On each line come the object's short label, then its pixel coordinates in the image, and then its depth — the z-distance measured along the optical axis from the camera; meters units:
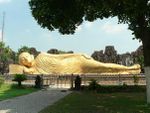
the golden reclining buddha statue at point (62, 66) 15.17
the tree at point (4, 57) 23.01
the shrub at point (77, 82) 10.43
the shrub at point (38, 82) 11.10
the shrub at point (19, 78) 11.15
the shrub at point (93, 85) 10.07
